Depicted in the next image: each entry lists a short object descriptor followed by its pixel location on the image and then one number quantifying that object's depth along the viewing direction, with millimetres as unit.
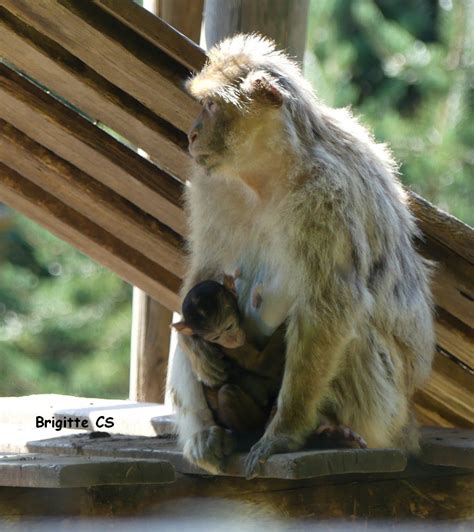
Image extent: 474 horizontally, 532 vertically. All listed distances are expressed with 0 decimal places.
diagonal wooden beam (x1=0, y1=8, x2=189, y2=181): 9953
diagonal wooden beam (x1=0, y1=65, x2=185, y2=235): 10727
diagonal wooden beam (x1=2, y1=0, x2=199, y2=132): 9477
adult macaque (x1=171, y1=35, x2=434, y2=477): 8609
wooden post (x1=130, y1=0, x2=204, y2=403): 12781
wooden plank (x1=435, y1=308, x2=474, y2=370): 10648
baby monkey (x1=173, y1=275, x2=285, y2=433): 8875
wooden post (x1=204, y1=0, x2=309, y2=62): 10977
